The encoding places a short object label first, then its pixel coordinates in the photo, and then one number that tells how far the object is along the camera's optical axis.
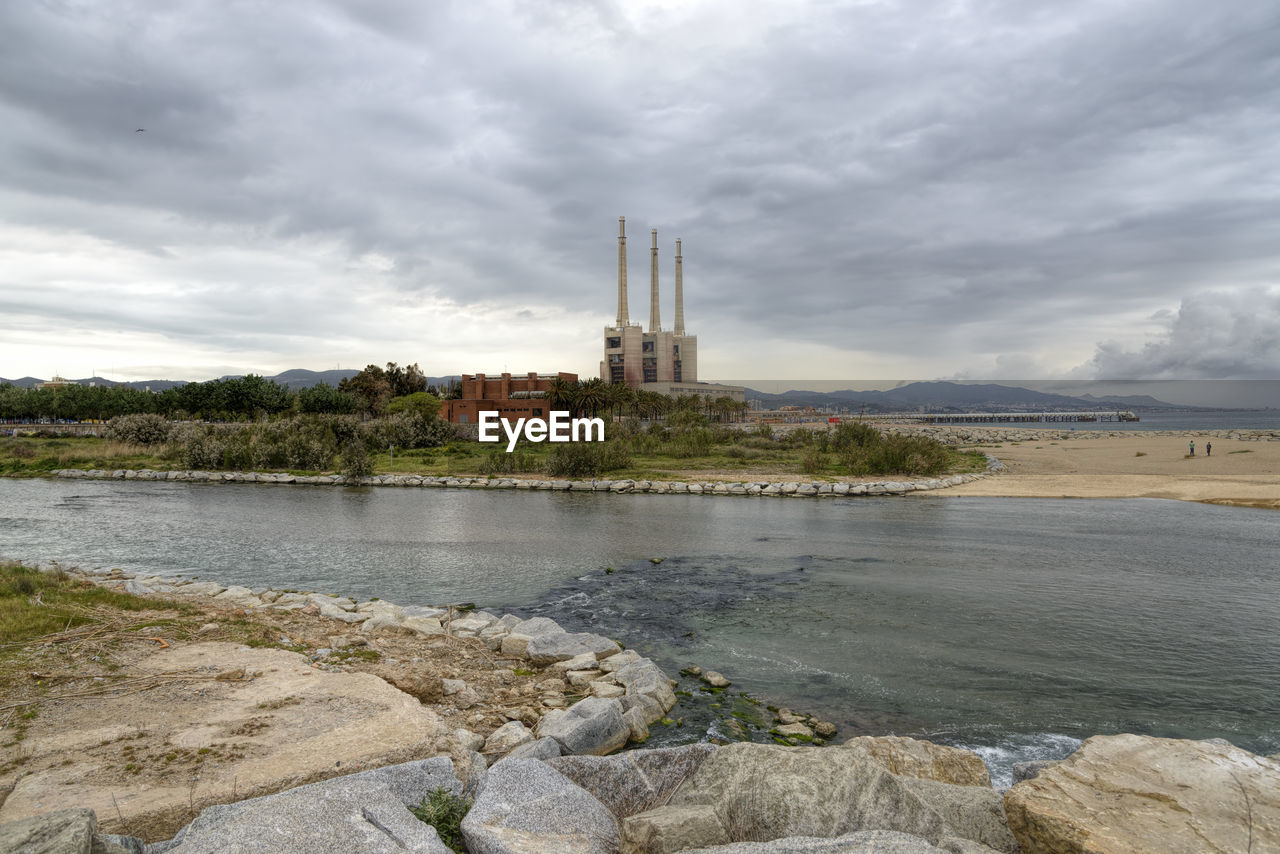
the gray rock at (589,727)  8.65
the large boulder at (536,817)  5.48
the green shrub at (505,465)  48.00
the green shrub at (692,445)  58.19
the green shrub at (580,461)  46.06
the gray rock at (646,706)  10.11
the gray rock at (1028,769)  6.73
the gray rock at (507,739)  8.53
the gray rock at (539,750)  8.06
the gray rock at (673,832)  5.72
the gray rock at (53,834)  4.53
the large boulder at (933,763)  7.51
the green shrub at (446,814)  5.78
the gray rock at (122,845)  4.95
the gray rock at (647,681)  10.73
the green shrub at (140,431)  61.19
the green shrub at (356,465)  45.12
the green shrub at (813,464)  47.25
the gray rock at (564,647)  12.50
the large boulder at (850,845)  4.94
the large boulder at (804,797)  6.04
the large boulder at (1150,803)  5.01
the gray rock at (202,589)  17.06
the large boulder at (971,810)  5.94
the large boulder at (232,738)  6.36
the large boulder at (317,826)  4.99
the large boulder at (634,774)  6.75
